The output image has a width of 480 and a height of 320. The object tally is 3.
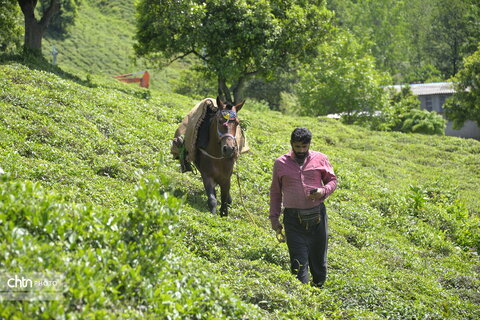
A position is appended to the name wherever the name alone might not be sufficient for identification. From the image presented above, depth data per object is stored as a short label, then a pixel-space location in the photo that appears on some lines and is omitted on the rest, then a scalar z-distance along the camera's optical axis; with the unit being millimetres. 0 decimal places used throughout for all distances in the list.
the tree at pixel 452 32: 83562
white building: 68750
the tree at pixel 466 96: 48125
